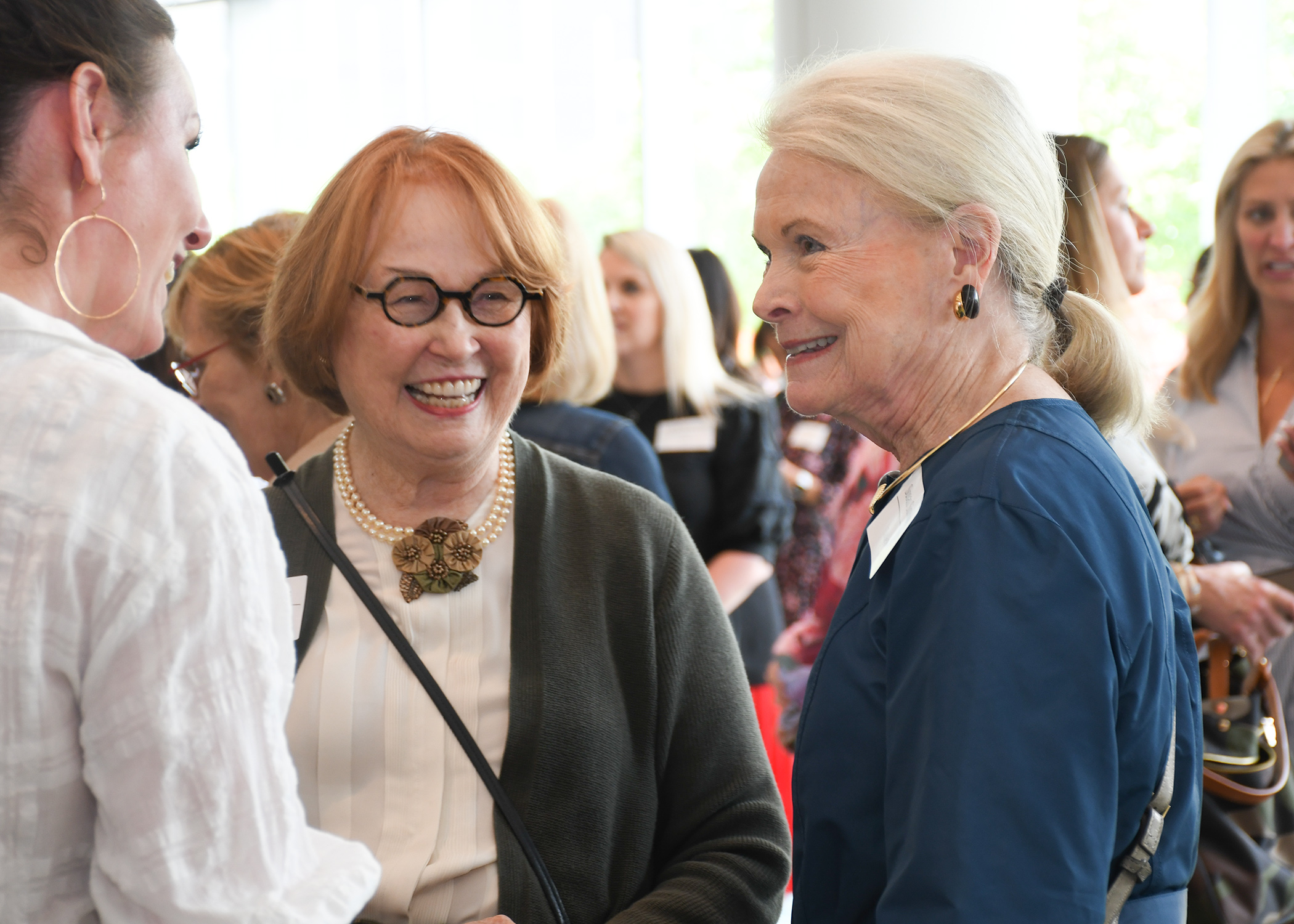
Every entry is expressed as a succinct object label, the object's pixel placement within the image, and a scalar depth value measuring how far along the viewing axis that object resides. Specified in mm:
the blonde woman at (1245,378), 2746
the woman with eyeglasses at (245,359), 2279
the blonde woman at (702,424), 3650
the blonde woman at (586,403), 2693
